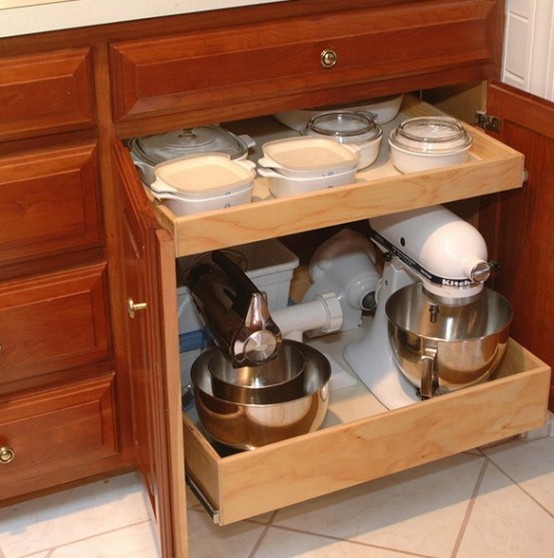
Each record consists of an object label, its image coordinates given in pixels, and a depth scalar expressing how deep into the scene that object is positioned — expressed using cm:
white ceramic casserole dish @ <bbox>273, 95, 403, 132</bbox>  209
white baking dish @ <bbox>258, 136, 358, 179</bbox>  179
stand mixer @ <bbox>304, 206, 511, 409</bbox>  190
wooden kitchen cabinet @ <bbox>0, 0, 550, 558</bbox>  165
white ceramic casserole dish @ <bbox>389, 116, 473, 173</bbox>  188
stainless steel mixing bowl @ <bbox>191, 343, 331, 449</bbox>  186
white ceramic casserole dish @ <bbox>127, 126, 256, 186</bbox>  187
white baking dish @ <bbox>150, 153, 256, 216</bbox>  171
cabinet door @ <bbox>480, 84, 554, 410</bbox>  194
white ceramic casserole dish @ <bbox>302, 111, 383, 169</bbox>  195
